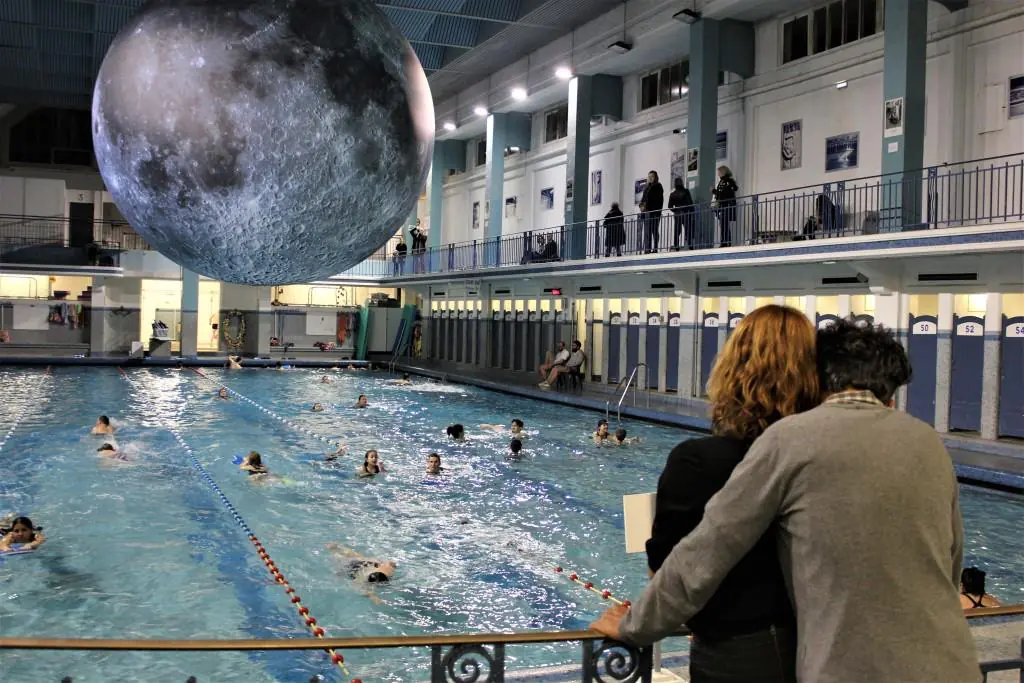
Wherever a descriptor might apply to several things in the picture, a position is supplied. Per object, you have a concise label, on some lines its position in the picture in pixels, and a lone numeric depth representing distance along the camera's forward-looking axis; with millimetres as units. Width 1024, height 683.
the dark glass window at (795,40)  21156
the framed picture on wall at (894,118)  16609
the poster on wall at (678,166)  25125
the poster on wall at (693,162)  22219
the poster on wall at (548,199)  32250
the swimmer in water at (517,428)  16766
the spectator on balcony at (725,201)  20328
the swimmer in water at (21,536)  9117
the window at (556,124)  31575
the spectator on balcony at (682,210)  21641
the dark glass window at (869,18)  19016
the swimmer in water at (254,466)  13520
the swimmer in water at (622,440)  16469
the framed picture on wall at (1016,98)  16125
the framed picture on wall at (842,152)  19781
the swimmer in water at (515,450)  15133
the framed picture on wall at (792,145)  21203
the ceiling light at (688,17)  21688
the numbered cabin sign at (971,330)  16080
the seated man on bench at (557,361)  26000
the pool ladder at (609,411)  19859
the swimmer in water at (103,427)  16156
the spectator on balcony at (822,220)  17844
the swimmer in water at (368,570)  8398
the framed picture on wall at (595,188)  29469
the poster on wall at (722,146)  23603
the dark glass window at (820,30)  20406
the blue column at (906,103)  16531
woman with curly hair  2020
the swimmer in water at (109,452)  14294
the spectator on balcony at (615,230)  24750
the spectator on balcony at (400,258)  40403
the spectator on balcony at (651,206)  23031
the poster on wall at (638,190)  27188
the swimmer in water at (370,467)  13383
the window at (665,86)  25203
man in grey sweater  1873
